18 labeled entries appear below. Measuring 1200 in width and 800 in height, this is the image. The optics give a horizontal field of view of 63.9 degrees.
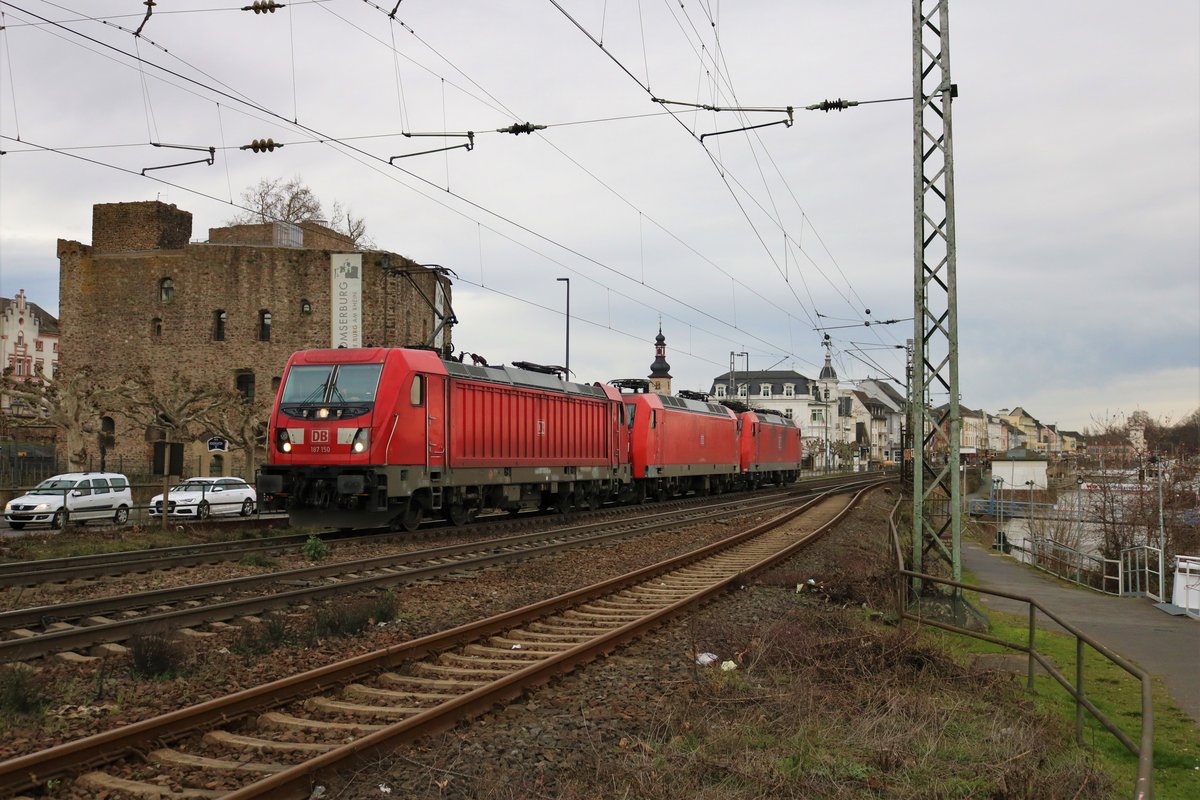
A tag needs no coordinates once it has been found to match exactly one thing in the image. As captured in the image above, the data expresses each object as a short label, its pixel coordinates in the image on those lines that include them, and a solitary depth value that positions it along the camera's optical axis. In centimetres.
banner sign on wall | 4684
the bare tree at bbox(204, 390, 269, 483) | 3809
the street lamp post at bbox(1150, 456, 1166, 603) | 1781
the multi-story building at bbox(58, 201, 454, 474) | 4694
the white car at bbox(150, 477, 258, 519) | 2845
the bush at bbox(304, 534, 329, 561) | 1552
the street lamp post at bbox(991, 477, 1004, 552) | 3482
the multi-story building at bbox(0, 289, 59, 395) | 9481
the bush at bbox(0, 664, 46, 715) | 661
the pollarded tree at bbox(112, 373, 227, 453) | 3588
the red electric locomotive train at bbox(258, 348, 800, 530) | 1791
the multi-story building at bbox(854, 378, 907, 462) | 14488
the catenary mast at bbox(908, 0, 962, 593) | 1277
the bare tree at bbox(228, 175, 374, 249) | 6981
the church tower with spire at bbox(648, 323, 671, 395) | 10572
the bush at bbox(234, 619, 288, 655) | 877
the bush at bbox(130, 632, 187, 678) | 786
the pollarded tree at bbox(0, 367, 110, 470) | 3359
